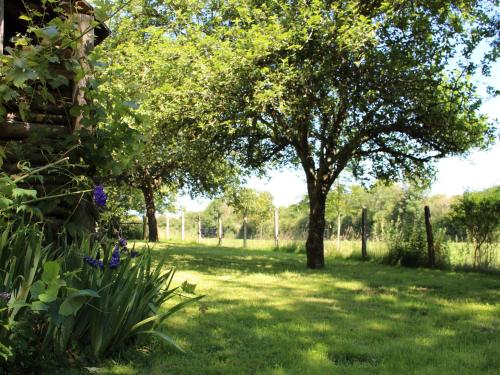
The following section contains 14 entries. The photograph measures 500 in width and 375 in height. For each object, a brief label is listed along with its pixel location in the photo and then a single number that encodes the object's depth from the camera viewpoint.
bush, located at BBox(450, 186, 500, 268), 12.18
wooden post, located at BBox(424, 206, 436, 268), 13.23
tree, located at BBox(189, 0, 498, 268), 9.88
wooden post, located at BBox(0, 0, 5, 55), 4.89
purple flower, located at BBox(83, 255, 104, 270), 3.33
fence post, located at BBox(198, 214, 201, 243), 33.88
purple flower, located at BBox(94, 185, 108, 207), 3.45
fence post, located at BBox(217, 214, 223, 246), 30.53
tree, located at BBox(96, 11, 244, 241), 10.46
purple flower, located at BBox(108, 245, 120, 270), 3.47
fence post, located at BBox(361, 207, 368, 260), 15.91
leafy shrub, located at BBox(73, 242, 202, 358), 3.44
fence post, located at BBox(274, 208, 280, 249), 24.14
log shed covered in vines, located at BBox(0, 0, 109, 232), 4.15
